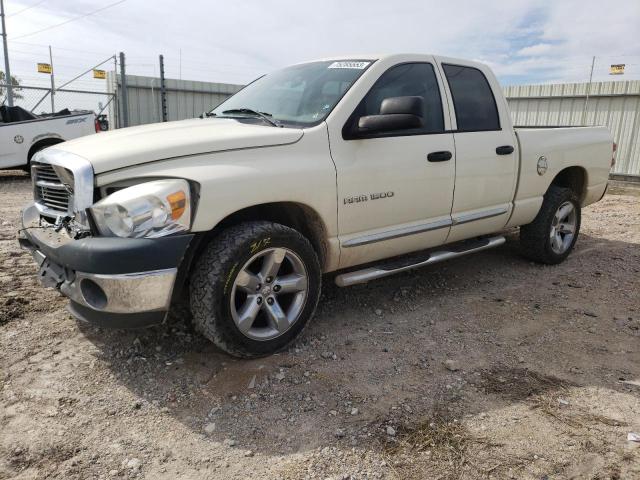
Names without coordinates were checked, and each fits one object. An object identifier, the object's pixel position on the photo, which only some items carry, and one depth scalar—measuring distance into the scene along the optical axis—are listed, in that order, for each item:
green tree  12.93
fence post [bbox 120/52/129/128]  13.53
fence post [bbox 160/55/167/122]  13.29
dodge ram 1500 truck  2.62
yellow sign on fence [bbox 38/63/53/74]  13.62
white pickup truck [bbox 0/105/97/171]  9.65
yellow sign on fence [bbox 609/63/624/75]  12.29
